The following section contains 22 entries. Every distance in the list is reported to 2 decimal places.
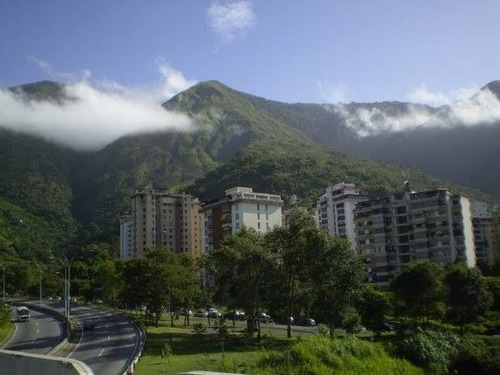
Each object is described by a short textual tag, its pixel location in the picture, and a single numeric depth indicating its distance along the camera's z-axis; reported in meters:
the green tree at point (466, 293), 55.16
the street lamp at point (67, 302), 48.88
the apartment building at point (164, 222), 145.00
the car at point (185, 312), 63.99
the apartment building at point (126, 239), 158.65
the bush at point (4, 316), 52.68
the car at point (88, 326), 53.78
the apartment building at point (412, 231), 91.69
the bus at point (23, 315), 63.34
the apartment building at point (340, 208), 111.75
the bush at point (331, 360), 20.97
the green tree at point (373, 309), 55.19
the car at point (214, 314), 76.18
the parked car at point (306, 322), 66.12
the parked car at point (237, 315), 73.50
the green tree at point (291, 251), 50.44
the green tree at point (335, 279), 49.03
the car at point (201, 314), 80.25
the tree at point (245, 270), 50.47
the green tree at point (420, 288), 56.16
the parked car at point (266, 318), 69.44
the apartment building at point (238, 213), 118.75
